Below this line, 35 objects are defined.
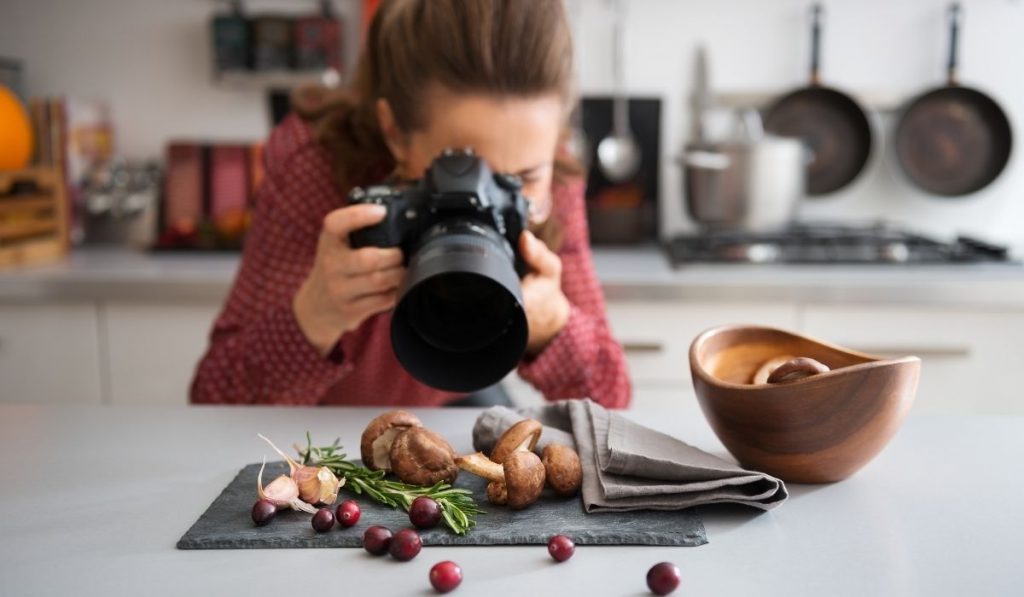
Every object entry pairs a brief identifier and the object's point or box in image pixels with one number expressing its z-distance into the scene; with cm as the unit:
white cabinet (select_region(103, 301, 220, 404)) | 167
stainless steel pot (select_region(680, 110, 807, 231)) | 183
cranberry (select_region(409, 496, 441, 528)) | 59
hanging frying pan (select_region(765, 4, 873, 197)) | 205
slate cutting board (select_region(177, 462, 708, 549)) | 57
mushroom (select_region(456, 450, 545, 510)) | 62
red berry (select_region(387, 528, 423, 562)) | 55
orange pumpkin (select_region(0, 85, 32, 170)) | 177
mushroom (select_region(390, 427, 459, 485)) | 65
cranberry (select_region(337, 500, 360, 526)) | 59
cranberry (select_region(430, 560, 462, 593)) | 50
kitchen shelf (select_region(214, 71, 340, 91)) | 202
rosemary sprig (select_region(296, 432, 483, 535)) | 59
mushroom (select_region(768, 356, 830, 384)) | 66
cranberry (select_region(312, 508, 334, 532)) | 58
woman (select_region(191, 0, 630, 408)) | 97
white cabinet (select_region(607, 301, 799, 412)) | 160
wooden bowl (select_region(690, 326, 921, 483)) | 63
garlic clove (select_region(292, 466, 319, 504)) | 62
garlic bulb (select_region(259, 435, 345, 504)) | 62
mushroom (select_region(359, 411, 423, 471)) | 68
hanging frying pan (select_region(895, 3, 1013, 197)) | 202
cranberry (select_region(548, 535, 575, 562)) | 55
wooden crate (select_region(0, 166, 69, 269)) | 176
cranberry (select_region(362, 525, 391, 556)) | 55
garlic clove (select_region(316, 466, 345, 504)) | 62
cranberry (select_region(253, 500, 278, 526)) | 59
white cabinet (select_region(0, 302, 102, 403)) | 167
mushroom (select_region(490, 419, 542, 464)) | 66
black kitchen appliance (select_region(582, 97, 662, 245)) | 207
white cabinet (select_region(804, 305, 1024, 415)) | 159
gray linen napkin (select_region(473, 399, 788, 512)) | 62
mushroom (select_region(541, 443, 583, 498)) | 65
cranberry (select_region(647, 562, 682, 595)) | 50
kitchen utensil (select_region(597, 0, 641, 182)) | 205
